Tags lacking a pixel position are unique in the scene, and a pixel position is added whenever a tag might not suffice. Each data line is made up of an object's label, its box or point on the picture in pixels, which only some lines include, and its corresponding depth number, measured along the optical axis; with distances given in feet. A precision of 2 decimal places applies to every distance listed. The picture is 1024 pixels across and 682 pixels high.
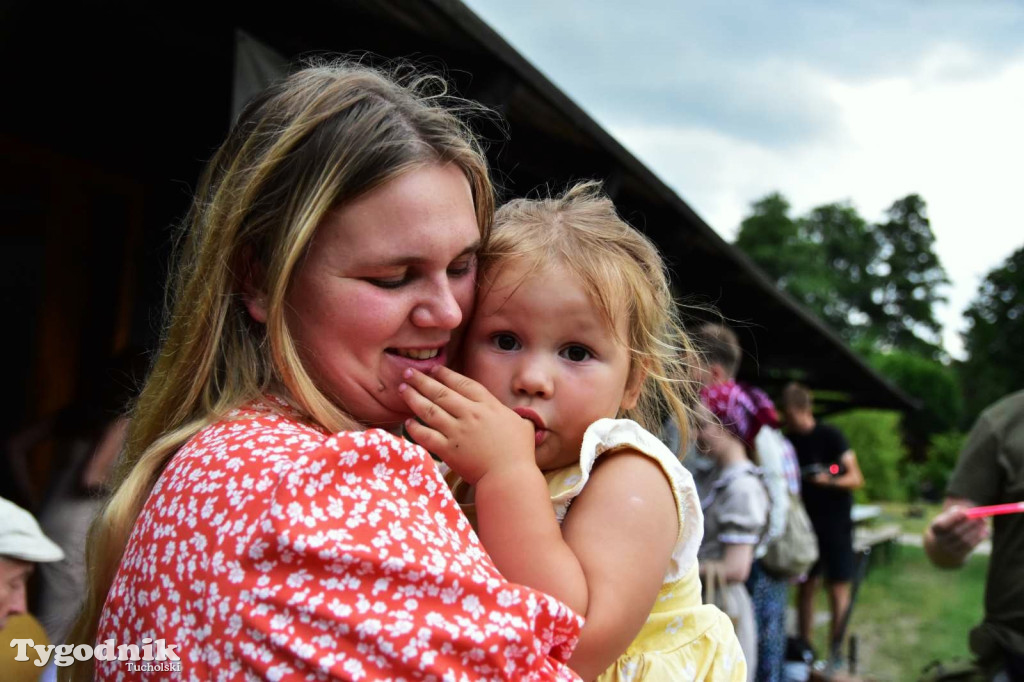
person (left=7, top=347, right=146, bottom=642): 11.54
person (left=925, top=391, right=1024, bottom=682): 11.18
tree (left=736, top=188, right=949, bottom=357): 211.61
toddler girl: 4.26
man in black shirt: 26.25
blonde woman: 3.25
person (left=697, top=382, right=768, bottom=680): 14.58
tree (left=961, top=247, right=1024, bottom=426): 123.03
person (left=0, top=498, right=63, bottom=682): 8.12
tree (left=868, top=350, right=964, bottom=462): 119.85
